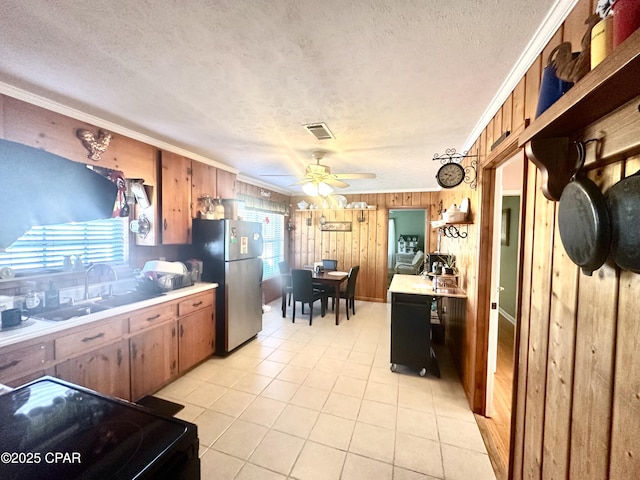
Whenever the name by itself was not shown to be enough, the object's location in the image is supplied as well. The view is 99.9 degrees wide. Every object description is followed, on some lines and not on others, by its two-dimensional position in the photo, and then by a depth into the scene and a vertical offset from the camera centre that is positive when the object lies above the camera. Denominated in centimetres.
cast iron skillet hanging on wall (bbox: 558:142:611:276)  75 +5
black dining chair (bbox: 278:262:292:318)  466 -100
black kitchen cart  276 -101
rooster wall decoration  217 +74
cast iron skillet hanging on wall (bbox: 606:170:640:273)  66 +4
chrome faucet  231 -35
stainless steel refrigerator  315 -44
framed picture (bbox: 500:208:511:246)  456 +23
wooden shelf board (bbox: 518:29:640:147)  53 +36
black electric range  64 -57
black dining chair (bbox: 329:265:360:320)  465 -96
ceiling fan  293 +63
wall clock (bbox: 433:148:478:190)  234 +58
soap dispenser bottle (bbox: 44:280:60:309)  206 -52
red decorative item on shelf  60 +50
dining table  437 -75
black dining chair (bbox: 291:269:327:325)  435 -87
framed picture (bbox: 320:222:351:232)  596 +16
